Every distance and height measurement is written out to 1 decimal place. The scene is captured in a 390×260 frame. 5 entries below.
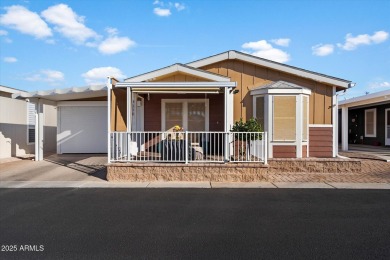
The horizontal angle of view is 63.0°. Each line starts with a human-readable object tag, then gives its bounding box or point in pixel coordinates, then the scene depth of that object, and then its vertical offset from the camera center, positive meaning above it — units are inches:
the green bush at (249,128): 350.9 +0.8
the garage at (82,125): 551.8 +5.7
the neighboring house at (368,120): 615.5 +21.0
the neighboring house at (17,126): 526.3 +3.6
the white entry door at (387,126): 666.8 +6.5
